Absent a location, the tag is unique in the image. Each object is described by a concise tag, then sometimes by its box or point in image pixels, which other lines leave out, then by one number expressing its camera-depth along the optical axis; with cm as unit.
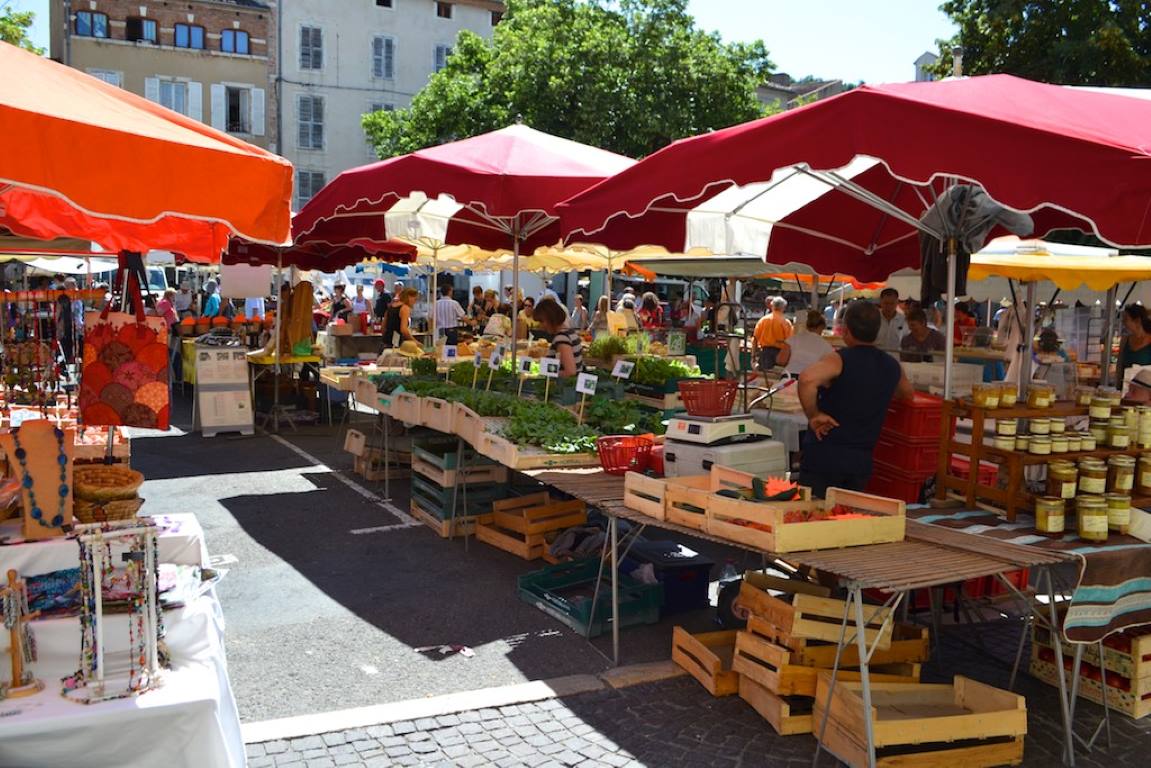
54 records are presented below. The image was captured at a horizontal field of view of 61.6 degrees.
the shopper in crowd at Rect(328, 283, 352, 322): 2527
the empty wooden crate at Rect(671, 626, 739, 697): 487
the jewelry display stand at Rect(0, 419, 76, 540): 370
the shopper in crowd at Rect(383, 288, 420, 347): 1452
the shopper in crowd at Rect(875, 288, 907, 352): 1318
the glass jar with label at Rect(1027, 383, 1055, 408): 492
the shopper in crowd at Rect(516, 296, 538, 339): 1756
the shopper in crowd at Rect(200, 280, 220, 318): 2256
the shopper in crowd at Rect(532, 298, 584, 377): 822
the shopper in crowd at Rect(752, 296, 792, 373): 1375
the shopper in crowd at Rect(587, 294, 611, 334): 1670
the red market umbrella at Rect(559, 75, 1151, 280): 390
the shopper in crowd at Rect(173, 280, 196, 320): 2395
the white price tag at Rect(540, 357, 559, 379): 764
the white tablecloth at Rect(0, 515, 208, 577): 364
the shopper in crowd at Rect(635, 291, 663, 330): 1978
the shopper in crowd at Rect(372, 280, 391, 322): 2534
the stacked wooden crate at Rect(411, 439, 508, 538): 761
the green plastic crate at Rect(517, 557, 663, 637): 576
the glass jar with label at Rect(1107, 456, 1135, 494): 476
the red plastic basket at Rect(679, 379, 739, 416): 577
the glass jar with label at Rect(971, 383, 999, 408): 484
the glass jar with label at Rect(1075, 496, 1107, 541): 448
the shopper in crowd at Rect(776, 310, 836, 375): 992
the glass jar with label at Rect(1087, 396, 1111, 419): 493
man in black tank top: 509
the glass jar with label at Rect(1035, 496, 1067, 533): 453
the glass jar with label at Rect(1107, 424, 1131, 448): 489
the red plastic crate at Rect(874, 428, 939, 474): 525
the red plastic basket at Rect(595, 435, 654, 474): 594
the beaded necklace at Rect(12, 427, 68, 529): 371
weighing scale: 561
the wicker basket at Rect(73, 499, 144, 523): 396
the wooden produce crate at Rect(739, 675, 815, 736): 443
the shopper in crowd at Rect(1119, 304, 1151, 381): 1010
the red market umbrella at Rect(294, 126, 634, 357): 778
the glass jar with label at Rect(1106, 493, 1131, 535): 461
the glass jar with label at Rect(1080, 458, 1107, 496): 459
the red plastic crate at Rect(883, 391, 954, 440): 517
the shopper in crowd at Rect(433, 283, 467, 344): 1772
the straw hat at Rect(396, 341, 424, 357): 1266
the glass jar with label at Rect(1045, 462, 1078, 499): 459
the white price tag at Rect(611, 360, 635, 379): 735
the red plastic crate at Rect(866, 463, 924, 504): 529
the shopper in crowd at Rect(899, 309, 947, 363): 1270
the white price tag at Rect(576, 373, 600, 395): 687
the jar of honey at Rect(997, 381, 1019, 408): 493
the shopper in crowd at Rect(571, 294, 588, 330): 2209
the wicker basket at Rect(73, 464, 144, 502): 398
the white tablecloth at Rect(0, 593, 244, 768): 305
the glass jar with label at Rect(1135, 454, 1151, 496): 494
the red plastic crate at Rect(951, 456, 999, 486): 529
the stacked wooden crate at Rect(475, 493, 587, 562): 714
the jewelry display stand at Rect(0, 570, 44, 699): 322
